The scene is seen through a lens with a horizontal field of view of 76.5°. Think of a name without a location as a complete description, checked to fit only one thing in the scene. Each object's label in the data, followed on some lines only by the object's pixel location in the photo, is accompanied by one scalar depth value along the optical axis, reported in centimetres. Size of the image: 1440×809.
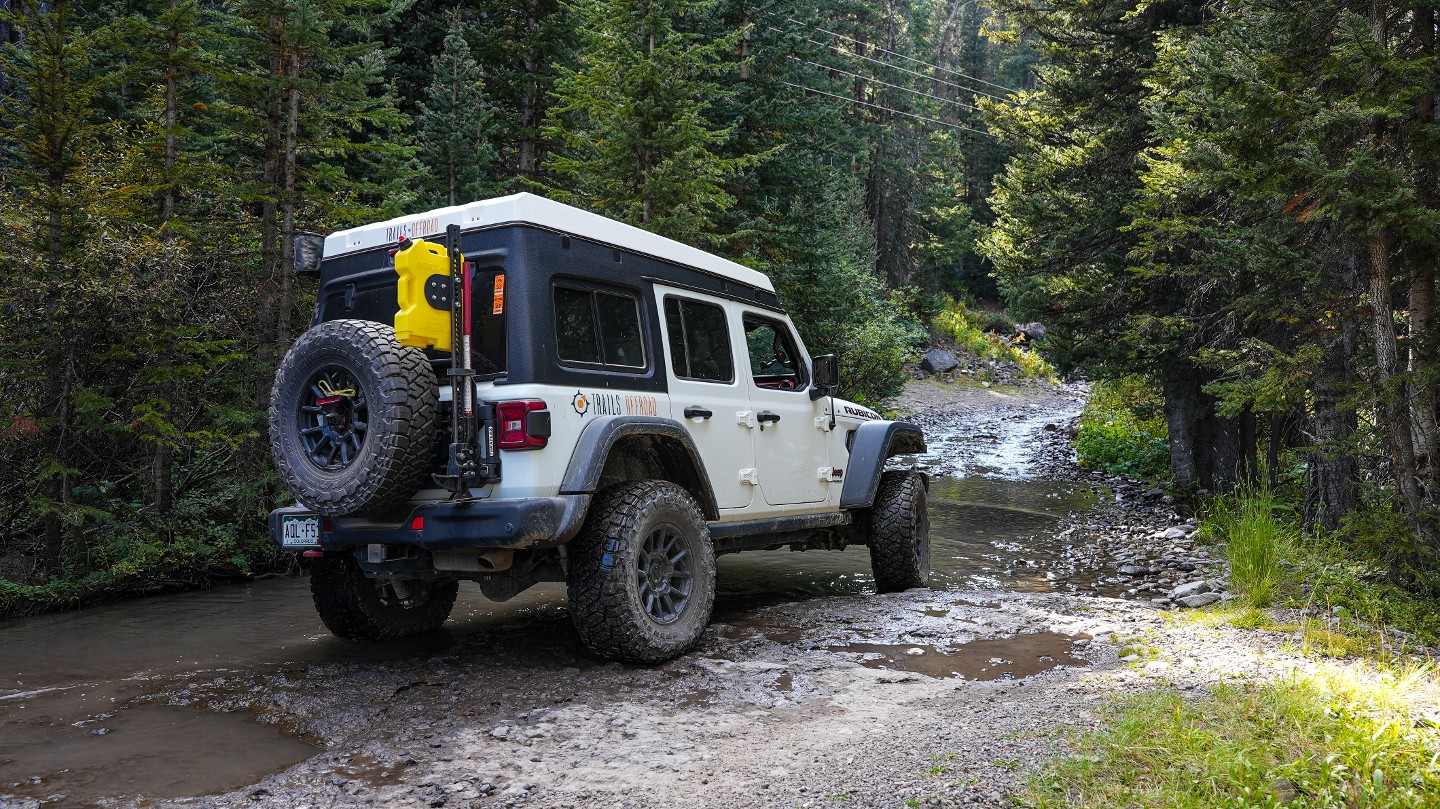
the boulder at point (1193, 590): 736
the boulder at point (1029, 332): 4397
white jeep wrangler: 452
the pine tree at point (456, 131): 1590
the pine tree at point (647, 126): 1220
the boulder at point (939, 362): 3806
